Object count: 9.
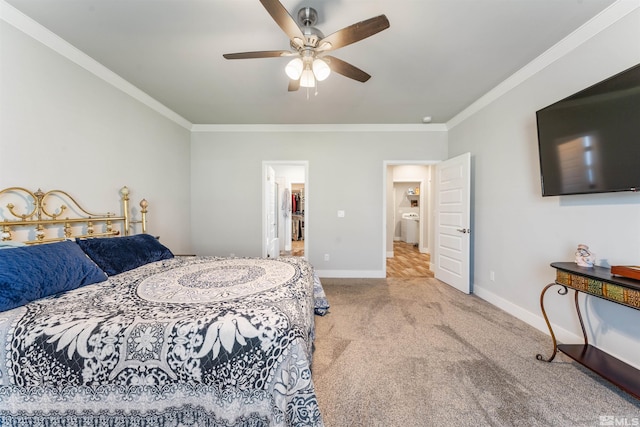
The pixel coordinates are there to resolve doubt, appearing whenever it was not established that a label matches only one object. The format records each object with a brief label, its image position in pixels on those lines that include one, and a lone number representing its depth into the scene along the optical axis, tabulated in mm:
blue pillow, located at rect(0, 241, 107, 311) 1256
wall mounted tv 1500
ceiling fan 1375
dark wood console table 1367
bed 1027
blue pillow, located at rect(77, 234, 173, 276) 1911
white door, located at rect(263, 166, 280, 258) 4216
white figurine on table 1745
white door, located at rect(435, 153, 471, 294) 3268
